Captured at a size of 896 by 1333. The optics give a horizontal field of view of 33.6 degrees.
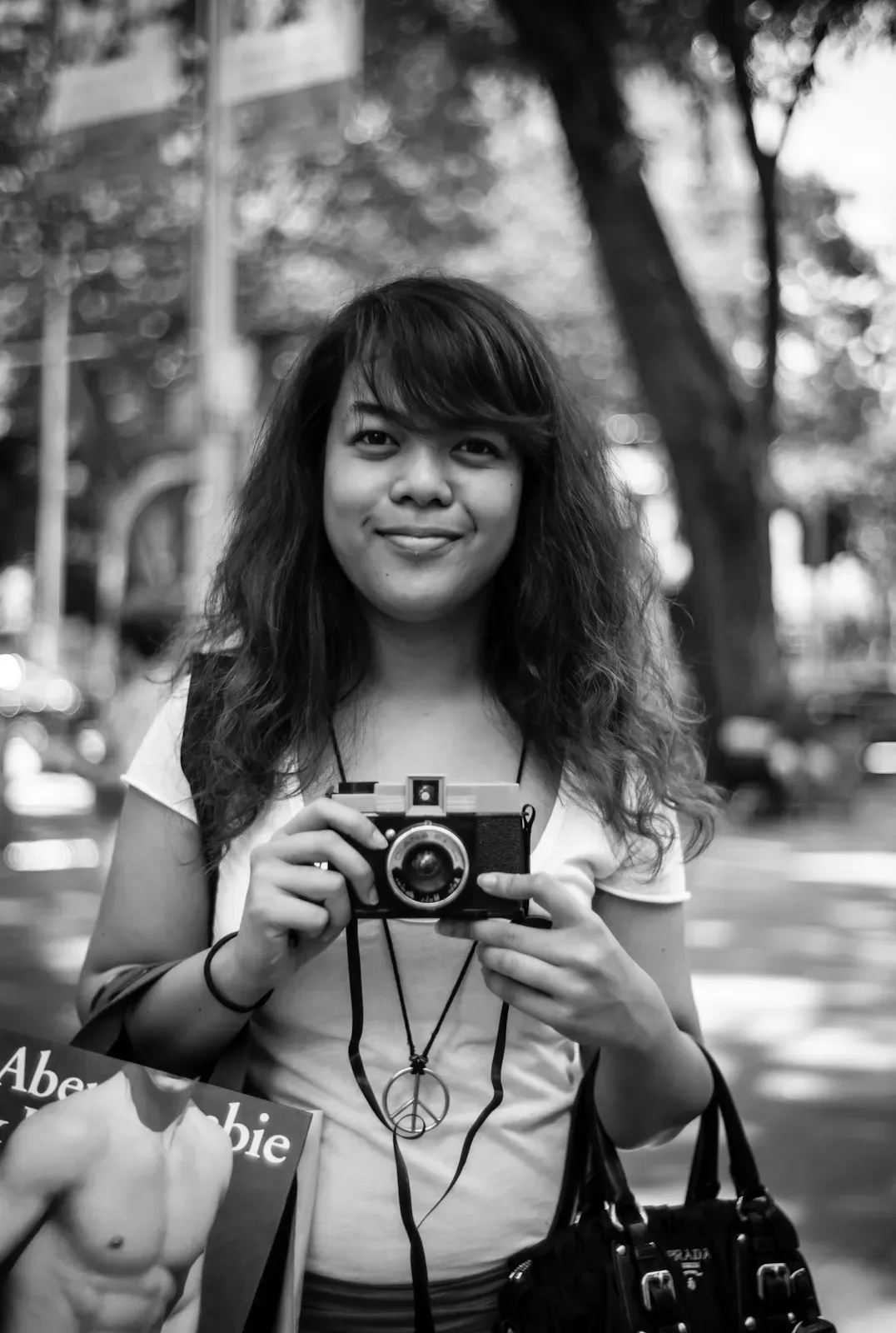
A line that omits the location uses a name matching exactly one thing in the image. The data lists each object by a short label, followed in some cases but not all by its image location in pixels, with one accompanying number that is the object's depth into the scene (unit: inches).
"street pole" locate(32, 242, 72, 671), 997.2
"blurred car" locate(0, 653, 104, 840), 491.5
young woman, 60.9
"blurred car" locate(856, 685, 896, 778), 700.7
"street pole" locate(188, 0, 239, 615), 355.9
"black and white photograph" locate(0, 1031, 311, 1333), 55.6
